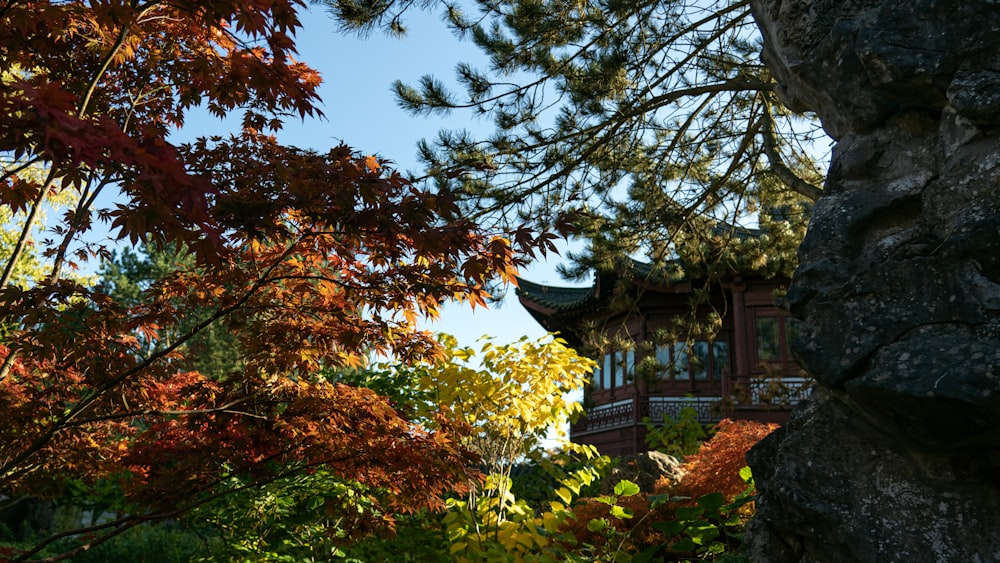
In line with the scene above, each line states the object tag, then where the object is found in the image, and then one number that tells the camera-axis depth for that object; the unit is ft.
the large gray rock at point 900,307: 7.94
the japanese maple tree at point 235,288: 10.63
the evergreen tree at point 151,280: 82.38
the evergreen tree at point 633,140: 19.22
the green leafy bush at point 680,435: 33.50
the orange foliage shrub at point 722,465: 17.15
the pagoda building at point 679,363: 46.83
